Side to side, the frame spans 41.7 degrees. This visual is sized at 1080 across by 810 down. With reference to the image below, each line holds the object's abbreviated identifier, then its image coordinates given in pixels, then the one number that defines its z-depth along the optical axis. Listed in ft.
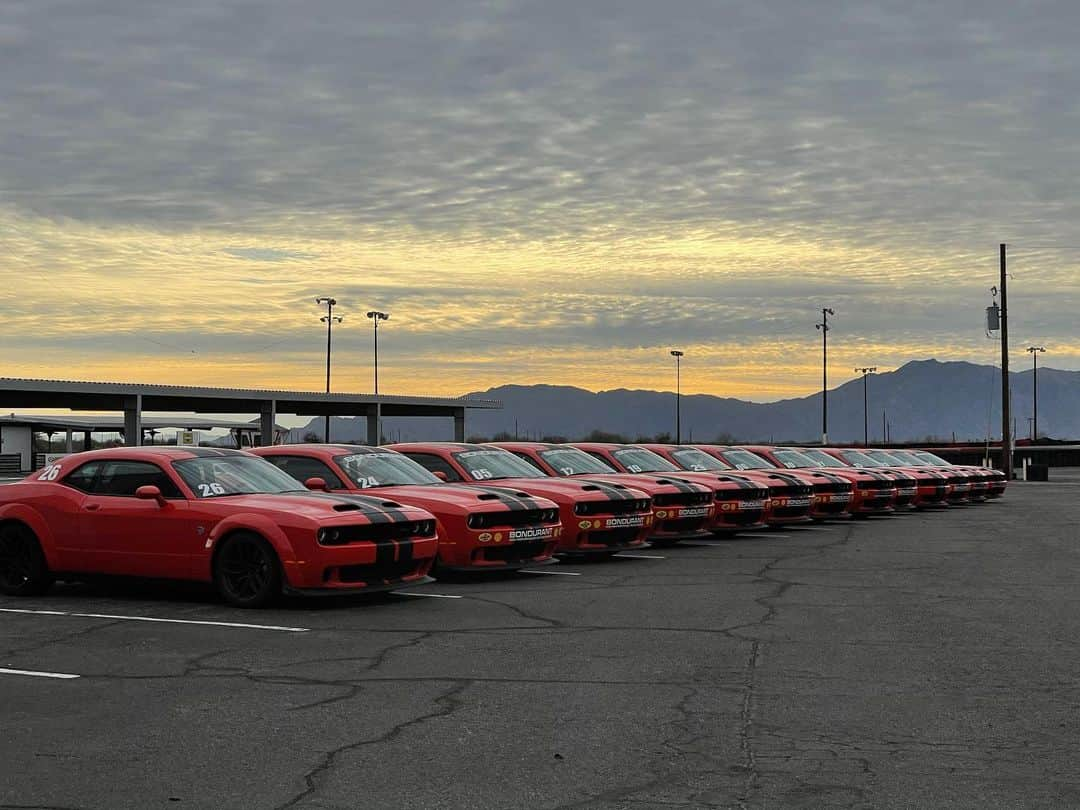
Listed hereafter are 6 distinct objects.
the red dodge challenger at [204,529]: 37.14
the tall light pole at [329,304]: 256.77
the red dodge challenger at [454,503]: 43.96
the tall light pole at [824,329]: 306.35
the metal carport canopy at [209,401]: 158.10
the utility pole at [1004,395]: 165.48
